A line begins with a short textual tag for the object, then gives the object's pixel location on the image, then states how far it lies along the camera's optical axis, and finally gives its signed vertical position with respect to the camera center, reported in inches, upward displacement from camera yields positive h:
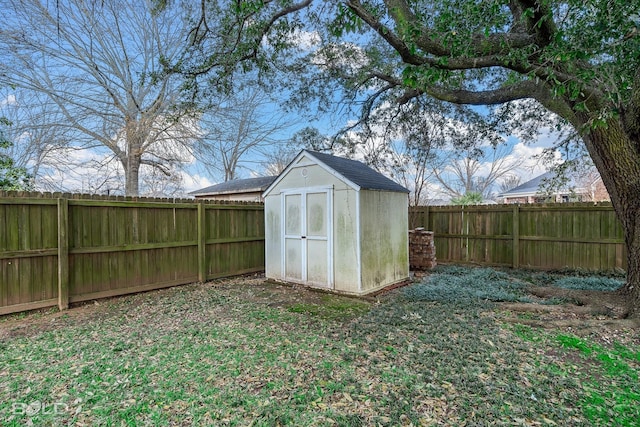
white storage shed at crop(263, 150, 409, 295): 216.4 -9.7
